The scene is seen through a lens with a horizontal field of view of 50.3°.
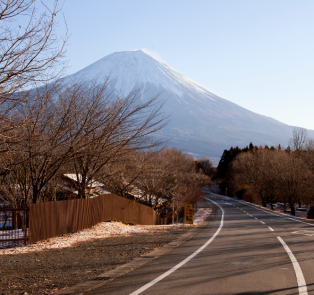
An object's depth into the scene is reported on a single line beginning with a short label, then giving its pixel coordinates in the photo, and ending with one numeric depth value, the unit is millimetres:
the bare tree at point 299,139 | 53862
